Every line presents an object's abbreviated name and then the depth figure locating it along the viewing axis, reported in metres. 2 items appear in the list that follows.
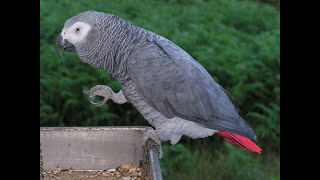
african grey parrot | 0.96
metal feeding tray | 0.95
